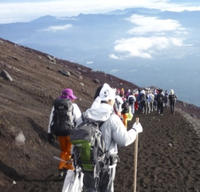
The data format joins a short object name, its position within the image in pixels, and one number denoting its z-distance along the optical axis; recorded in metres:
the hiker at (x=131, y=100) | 26.11
